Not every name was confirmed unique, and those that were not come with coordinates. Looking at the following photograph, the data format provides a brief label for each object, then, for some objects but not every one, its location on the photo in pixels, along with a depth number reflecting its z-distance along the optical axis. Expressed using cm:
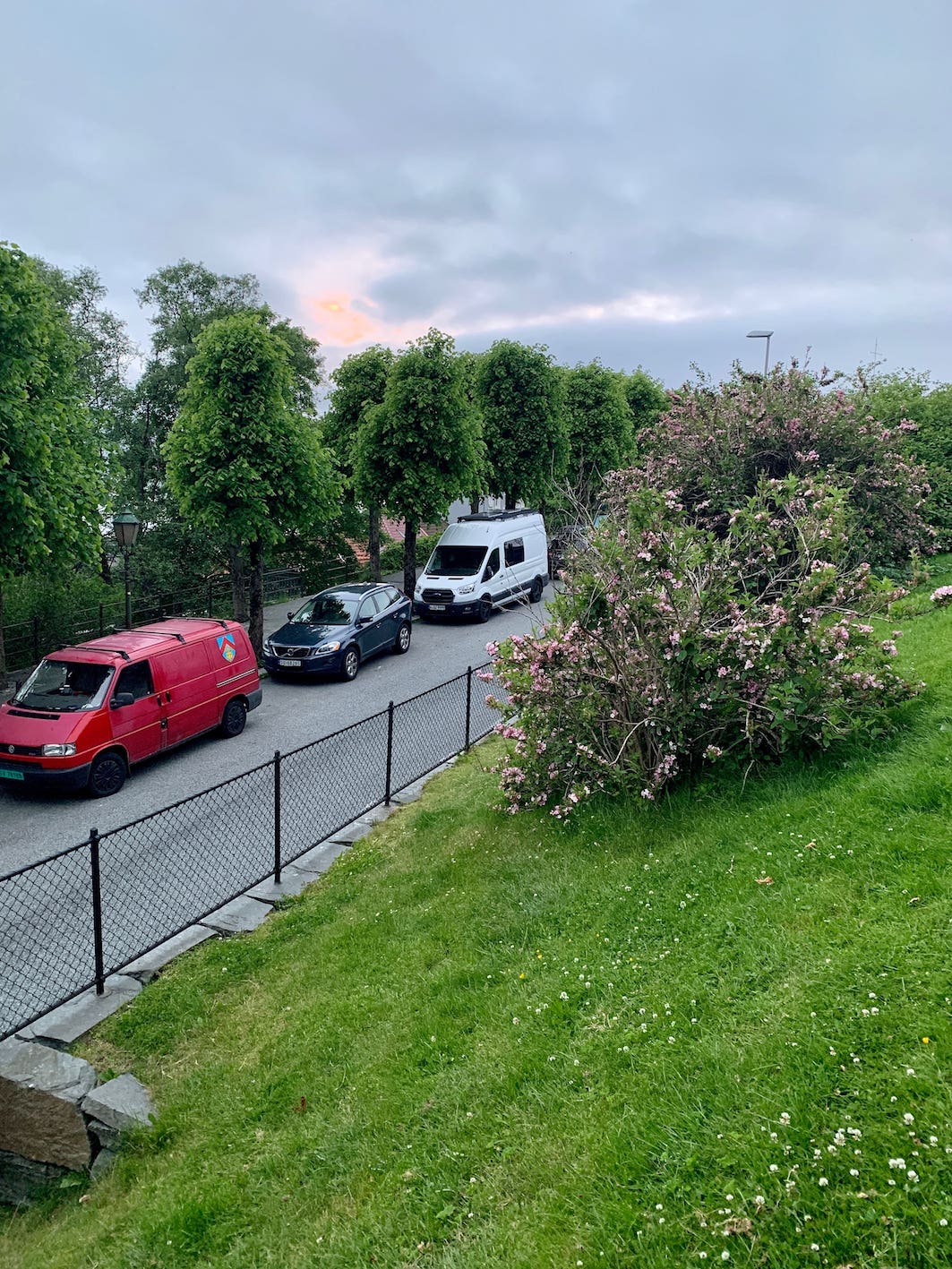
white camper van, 2072
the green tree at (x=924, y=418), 1592
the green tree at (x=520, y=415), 2516
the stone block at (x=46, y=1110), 476
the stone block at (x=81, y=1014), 530
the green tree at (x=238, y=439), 1485
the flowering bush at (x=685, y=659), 647
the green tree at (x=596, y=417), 2952
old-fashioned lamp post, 1555
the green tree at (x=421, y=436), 1995
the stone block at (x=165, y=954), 597
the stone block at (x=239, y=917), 660
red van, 960
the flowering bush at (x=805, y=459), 1318
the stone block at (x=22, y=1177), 484
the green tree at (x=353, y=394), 2152
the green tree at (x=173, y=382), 2092
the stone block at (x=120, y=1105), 465
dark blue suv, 1519
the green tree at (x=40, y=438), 1087
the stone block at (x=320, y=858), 767
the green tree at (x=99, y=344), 2211
